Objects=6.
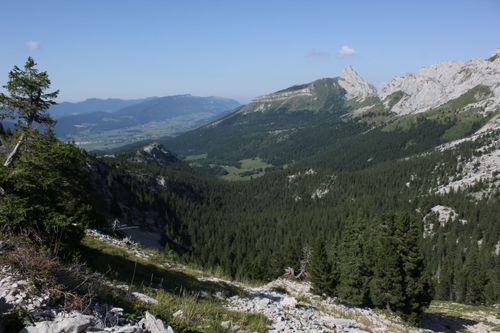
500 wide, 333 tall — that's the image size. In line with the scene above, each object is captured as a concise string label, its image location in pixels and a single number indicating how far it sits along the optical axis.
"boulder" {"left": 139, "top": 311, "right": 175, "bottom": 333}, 9.82
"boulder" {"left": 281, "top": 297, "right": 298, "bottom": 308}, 23.47
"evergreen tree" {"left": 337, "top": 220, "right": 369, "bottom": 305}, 55.53
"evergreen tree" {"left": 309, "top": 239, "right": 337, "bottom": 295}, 58.28
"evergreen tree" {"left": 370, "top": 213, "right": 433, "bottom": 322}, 43.78
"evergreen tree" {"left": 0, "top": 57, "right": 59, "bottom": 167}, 24.88
